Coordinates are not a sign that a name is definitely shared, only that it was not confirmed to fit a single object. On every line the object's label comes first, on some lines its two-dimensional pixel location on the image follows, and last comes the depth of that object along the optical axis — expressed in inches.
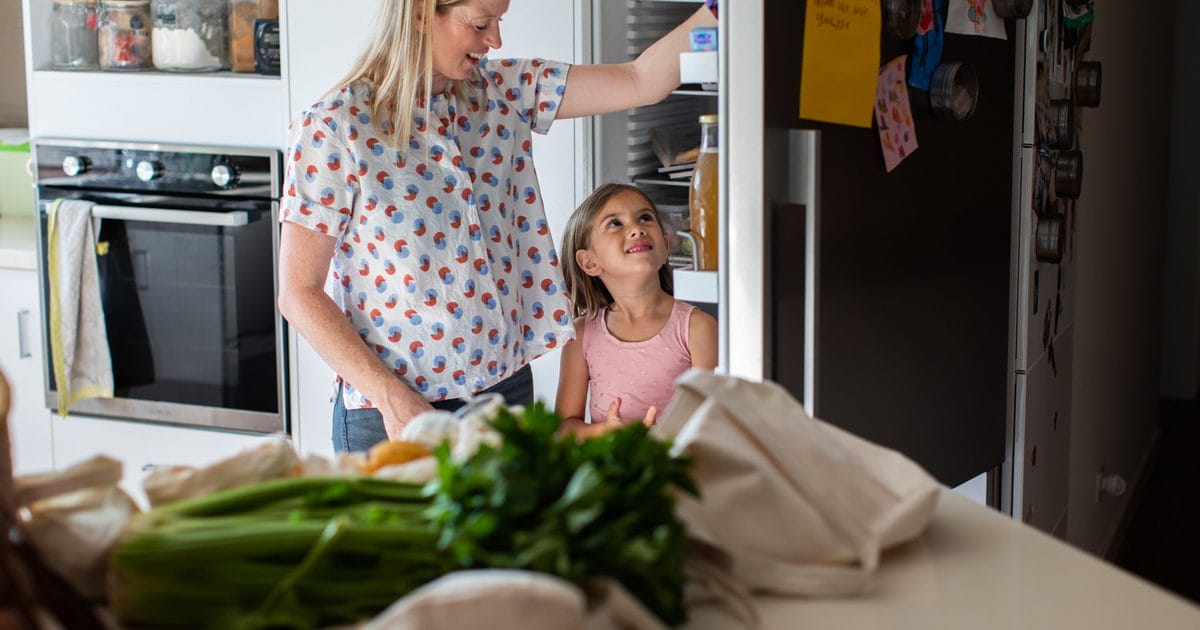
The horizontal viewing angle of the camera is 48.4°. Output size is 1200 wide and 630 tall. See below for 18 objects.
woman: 81.3
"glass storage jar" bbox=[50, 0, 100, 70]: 136.5
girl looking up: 93.5
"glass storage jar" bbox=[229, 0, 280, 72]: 128.7
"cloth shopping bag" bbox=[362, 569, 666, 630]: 31.5
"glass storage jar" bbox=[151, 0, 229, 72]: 131.6
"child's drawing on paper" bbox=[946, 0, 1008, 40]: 85.1
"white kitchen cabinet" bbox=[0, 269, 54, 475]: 138.9
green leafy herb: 34.2
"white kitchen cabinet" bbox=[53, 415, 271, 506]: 133.6
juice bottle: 73.9
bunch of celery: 34.5
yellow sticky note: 70.1
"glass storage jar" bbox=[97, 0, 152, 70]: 133.1
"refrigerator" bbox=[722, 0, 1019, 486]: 68.6
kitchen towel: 132.0
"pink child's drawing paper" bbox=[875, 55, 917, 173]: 77.5
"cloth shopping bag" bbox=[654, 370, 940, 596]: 40.4
